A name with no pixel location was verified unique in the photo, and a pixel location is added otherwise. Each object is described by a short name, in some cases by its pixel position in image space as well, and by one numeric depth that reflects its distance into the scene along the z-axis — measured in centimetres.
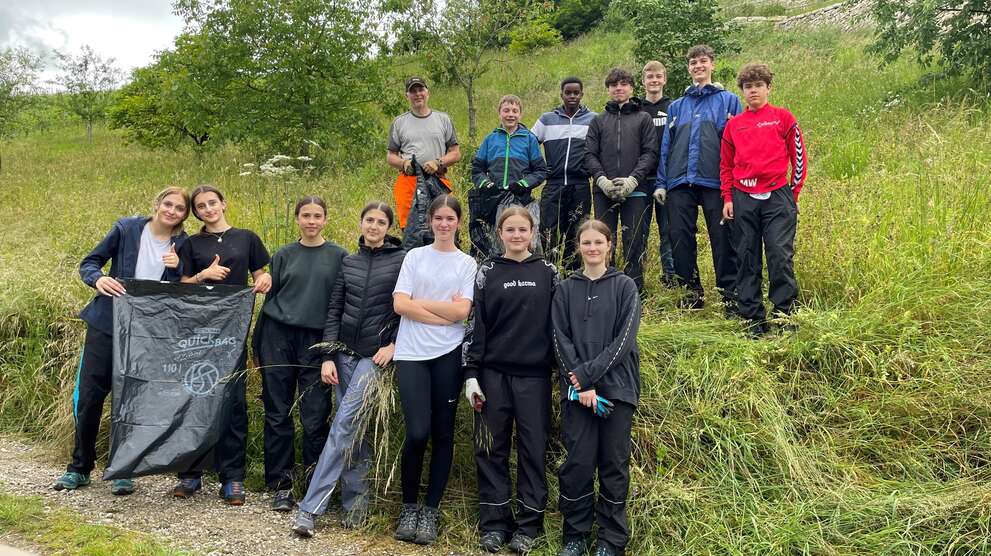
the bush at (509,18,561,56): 1305
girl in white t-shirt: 396
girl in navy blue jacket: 440
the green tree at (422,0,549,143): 1202
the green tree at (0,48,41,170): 1828
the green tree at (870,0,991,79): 950
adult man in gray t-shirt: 618
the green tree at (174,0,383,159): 1284
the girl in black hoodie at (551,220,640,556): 369
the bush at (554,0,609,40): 3108
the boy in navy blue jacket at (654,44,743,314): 534
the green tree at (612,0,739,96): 1145
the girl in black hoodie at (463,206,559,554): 390
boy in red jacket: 485
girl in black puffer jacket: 412
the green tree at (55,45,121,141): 2309
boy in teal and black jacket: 574
